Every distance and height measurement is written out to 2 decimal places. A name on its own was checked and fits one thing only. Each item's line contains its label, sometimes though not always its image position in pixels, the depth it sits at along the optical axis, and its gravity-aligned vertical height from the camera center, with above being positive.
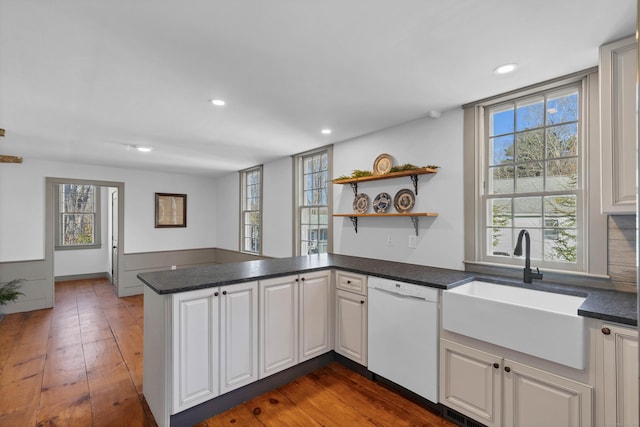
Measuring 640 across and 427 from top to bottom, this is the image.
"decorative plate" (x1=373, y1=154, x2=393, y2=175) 3.21 +0.55
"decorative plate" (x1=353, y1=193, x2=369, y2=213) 3.45 +0.14
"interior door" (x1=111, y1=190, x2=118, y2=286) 5.92 -0.44
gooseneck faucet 2.14 -0.30
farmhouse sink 1.56 -0.61
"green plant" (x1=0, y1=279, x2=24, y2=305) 4.18 -1.08
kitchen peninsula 1.90 -0.77
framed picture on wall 5.91 +0.11
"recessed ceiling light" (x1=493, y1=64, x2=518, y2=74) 1.95 +0.96
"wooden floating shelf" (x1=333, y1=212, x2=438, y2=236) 2.76 +0.00
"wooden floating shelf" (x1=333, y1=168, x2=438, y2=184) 2.76 +0.40
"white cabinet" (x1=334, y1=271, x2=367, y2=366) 2.61 -0.95
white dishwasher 2.14 -0.90
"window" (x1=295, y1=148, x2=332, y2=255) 4.12 +0.18
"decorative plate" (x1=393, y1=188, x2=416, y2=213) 3.01 +0.16
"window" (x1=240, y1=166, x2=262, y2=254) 5.44 +0.09
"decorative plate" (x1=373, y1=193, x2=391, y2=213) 3.23 +0.14
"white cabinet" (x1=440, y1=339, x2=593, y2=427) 1.58 -1.02
